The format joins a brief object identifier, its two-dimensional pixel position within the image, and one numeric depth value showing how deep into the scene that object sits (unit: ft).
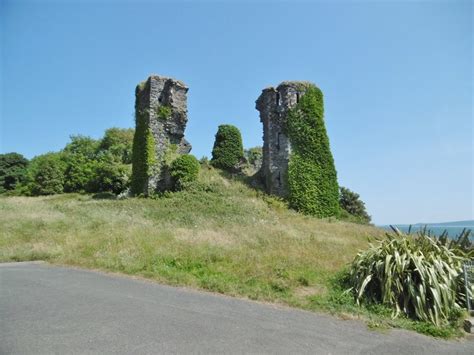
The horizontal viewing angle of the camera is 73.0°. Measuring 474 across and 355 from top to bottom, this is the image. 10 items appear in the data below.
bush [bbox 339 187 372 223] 110.42
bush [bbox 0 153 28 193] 170.71
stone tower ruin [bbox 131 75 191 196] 82.28
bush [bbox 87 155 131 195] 114.01
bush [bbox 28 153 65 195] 128.65
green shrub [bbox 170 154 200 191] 78.48
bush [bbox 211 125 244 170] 98.89
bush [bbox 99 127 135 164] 147.90
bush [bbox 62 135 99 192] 129.80
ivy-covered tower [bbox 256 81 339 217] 79.61
